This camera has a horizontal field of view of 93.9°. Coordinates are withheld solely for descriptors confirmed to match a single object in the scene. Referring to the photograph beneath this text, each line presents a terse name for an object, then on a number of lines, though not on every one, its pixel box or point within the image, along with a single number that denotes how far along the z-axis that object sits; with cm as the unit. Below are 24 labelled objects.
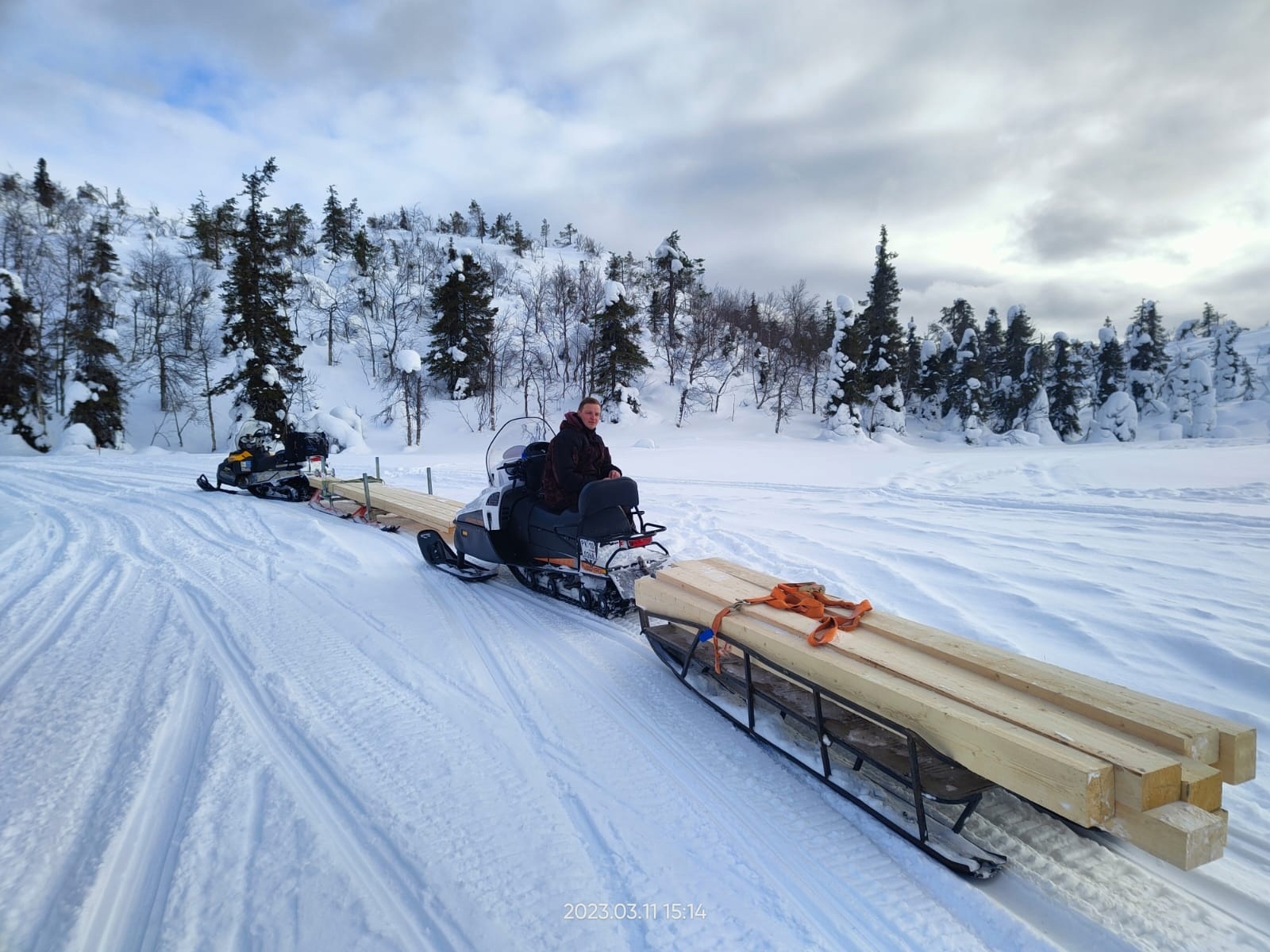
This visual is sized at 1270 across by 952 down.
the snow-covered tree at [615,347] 2670
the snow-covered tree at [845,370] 2802
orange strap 285
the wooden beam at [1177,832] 154
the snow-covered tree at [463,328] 2770
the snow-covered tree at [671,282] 3406
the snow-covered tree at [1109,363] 3481
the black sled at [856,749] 207
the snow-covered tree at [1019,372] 3662
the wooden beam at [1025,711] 166
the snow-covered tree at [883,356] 3092
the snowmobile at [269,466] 994
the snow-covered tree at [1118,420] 3111
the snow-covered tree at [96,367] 2309
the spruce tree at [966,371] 3384
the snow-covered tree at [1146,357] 3450
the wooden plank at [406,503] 646
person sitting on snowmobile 469
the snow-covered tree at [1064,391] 3531
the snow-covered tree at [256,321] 2366
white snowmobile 443
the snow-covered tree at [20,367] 2280
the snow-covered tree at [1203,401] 3005
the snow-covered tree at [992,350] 4094
